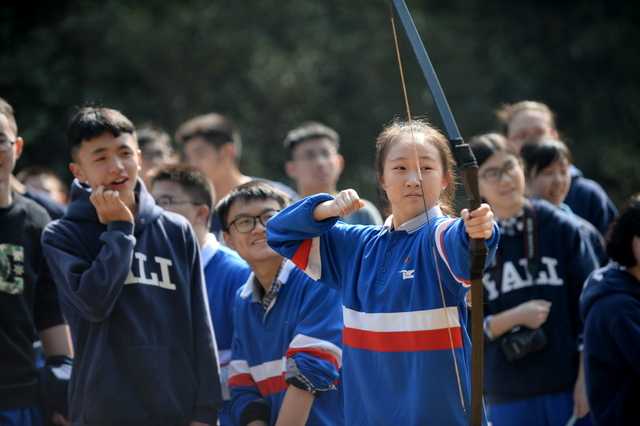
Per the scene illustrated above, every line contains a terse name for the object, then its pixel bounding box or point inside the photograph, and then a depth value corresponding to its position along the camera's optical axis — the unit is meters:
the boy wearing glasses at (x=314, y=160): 13.65
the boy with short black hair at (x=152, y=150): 14.43
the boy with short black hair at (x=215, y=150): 13.98
